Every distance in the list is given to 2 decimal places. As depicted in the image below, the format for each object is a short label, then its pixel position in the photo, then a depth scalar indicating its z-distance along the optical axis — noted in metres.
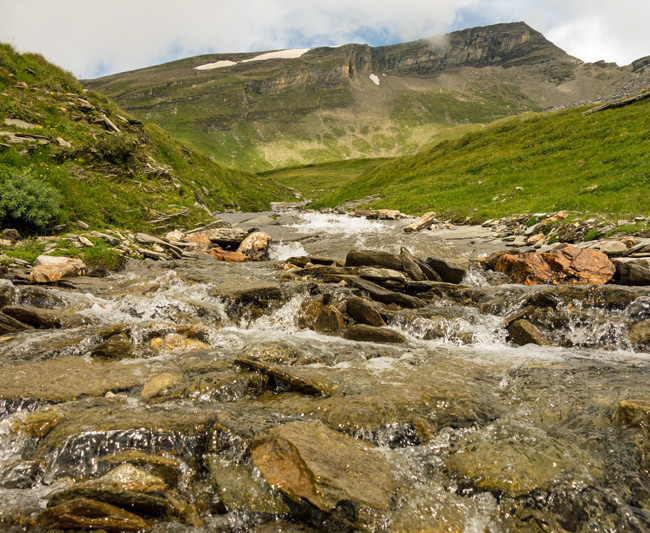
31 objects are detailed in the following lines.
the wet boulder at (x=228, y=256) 20.44
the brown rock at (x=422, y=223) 26.58
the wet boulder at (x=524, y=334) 9.53
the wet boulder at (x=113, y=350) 7.84
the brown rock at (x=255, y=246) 21.56
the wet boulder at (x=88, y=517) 3.43
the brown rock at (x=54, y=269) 12.05
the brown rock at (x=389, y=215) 33.25
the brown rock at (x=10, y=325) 8.60
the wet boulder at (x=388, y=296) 12.10
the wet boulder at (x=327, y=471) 3.93
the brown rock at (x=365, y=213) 34.86
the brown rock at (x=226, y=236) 23.14
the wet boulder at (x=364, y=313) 10.69
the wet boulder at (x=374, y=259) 15.20
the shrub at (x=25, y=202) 14.49
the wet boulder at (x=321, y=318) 10.61
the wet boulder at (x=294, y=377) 6.61
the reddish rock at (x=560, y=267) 12.18
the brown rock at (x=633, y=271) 11.20
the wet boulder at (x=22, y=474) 4.14
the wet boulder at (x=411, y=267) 14.41
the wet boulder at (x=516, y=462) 4.23
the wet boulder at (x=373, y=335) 9.64
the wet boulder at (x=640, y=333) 8.68
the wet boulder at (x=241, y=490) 4.02
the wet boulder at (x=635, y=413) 4.96
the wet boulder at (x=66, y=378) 5.96
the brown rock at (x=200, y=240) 21.44
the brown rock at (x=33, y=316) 9.03
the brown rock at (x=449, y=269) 14.57
